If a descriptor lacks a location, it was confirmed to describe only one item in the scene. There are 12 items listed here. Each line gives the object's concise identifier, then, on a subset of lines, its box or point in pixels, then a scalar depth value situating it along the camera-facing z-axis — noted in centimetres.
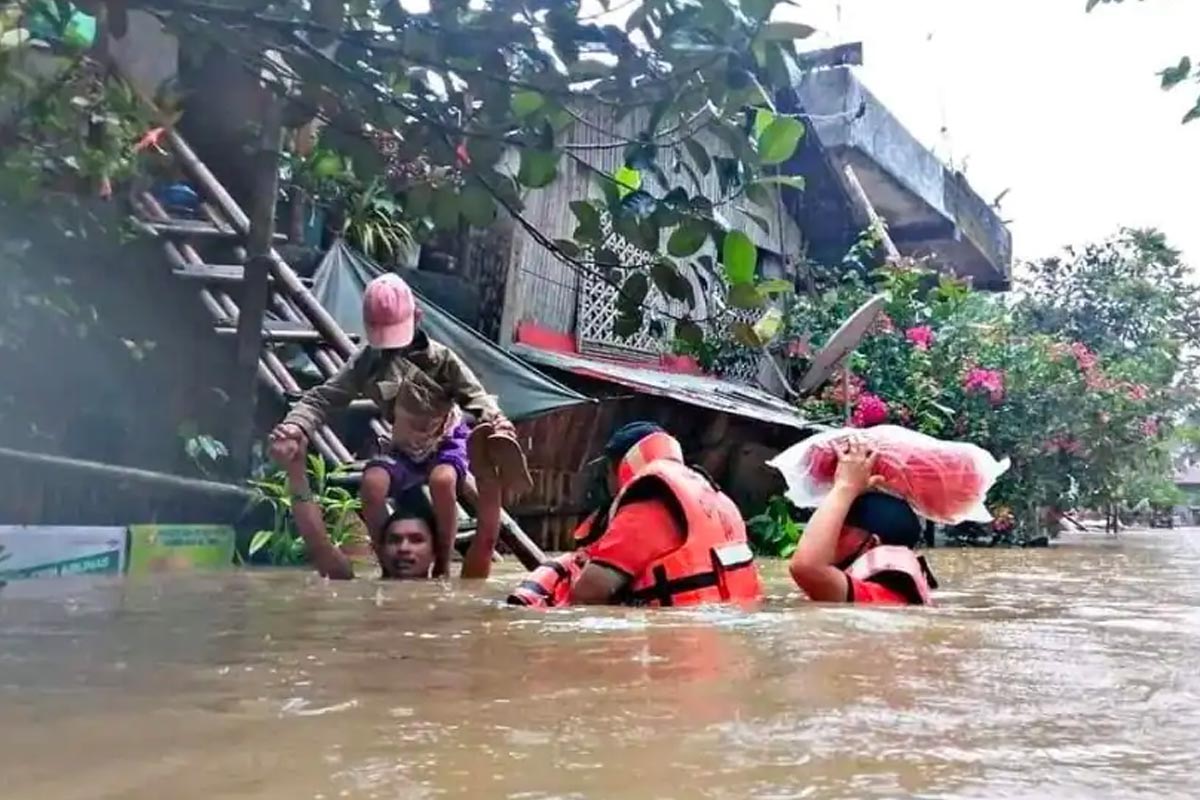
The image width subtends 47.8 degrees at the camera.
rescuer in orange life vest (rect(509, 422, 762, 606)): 370
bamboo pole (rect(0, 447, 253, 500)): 500
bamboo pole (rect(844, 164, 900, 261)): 1402
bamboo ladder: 669
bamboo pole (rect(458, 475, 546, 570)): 639
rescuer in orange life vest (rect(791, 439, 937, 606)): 402
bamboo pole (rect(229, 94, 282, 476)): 636
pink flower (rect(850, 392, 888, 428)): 1234
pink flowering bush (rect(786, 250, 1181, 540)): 1305
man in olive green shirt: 540
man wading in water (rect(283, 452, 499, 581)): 529
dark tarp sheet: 802
